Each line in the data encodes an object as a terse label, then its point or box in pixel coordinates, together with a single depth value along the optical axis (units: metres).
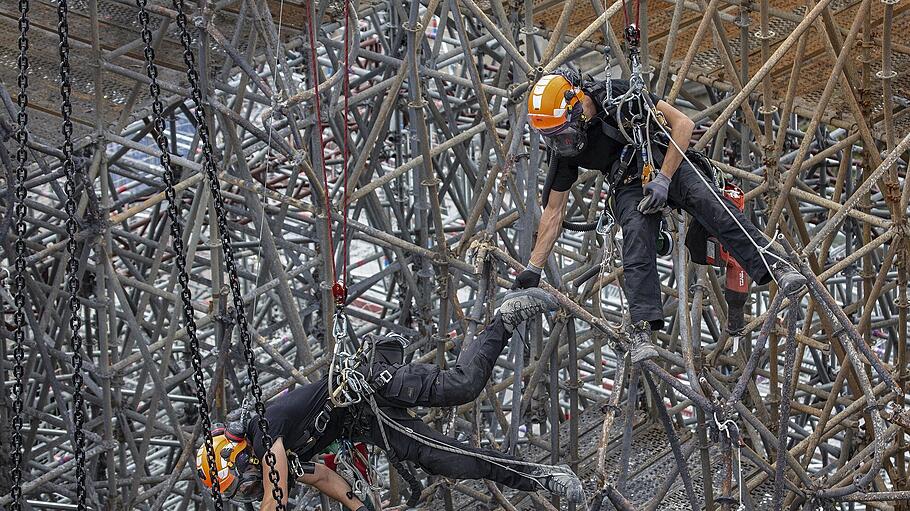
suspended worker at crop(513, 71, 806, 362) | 11.65
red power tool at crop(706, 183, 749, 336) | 12.24
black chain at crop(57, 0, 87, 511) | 10.39
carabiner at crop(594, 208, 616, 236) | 12.18
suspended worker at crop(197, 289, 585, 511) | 12.11
